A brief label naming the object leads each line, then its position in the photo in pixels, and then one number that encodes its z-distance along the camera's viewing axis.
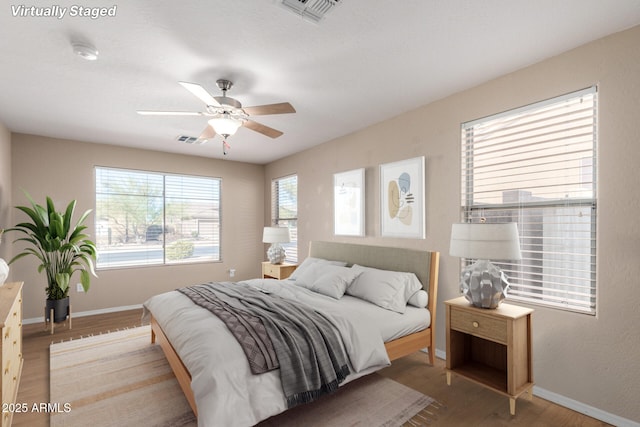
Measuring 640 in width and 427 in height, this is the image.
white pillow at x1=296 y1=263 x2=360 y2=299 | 3.29
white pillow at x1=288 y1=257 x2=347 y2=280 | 4.01
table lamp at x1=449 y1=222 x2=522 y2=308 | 2.25
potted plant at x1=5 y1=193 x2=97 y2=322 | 3.87
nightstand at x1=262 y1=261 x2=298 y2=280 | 4.88
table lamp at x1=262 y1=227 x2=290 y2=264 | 5.00
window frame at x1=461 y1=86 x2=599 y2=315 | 2.25
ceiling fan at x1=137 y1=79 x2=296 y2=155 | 2.46
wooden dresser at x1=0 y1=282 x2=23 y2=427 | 1.94
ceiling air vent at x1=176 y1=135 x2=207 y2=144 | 4.46
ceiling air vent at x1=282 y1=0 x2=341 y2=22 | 1.76
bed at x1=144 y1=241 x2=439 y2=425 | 1.75
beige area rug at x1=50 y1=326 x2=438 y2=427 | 2.17
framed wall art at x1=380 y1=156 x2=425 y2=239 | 3.36
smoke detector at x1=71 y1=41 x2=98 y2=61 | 2.14
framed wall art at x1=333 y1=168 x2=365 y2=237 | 4.12
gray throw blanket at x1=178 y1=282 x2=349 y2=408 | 1.95
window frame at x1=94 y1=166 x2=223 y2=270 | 4.81
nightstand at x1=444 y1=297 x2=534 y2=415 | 2.20
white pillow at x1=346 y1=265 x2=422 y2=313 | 2.94
